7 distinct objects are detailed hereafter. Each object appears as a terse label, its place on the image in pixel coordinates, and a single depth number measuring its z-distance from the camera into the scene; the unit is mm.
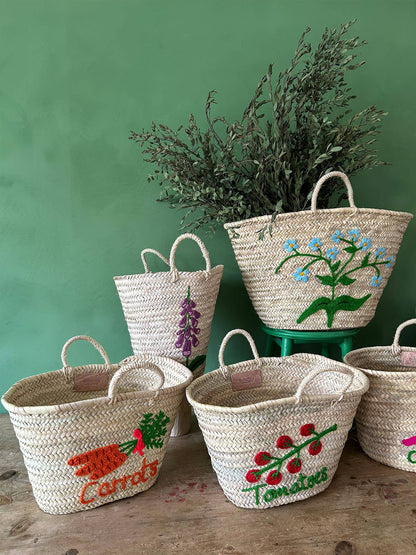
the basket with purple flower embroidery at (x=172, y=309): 1158
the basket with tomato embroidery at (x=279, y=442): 840
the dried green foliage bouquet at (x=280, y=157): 1114
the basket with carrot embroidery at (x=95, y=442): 833
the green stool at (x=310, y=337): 1191
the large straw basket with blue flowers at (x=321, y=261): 1100
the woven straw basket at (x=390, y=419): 992
